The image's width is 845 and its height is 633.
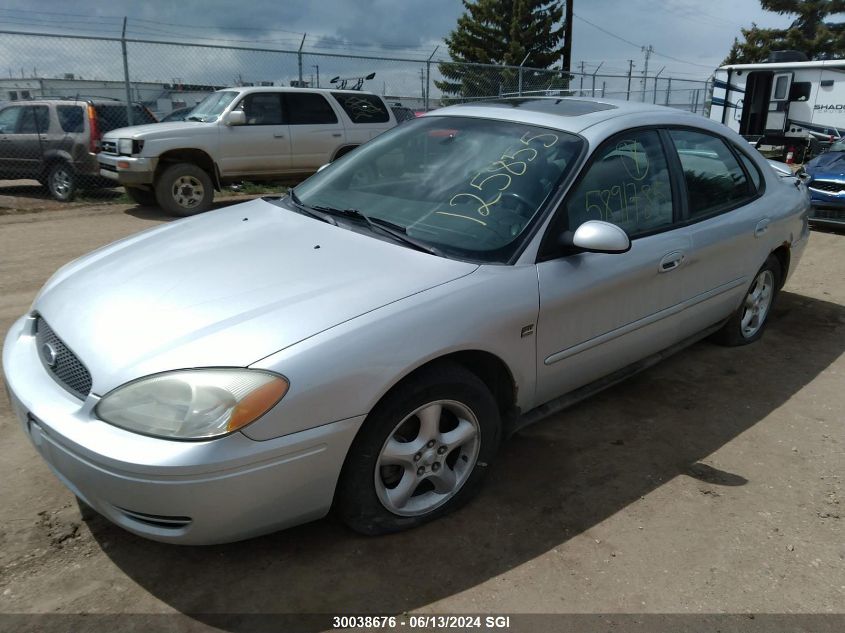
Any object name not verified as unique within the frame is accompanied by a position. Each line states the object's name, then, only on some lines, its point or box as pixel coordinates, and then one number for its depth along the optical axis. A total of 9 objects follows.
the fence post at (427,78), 14.53
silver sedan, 2.05
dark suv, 9.95
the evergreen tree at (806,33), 35.38
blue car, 8.64
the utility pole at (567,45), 26.20
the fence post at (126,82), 10.59
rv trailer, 17.27
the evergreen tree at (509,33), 34.45
